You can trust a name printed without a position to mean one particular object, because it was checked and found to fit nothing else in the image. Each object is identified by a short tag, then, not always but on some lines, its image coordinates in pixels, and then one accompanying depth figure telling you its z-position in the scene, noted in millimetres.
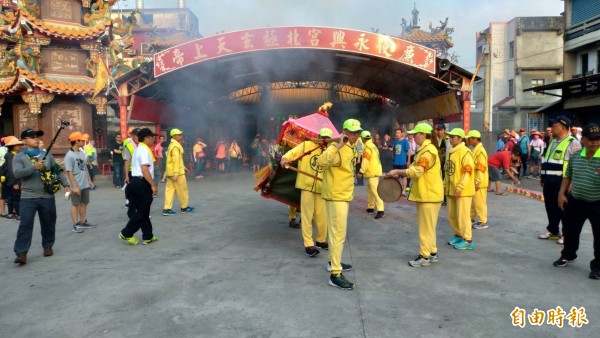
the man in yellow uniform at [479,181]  5727
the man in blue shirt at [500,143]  13984
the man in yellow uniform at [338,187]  3881
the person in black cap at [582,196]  4054
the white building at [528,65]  27531
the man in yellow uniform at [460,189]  5016
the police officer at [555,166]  5008
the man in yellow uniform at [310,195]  4902
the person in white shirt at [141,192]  5344
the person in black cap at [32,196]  4652
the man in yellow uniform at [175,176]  7352
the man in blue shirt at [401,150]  8977
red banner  10484
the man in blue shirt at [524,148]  12648
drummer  4418
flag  12109
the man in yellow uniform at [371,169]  7141
